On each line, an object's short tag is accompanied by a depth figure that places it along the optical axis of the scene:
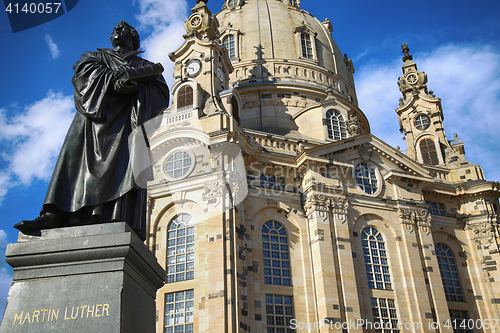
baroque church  24.80
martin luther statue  5.89
